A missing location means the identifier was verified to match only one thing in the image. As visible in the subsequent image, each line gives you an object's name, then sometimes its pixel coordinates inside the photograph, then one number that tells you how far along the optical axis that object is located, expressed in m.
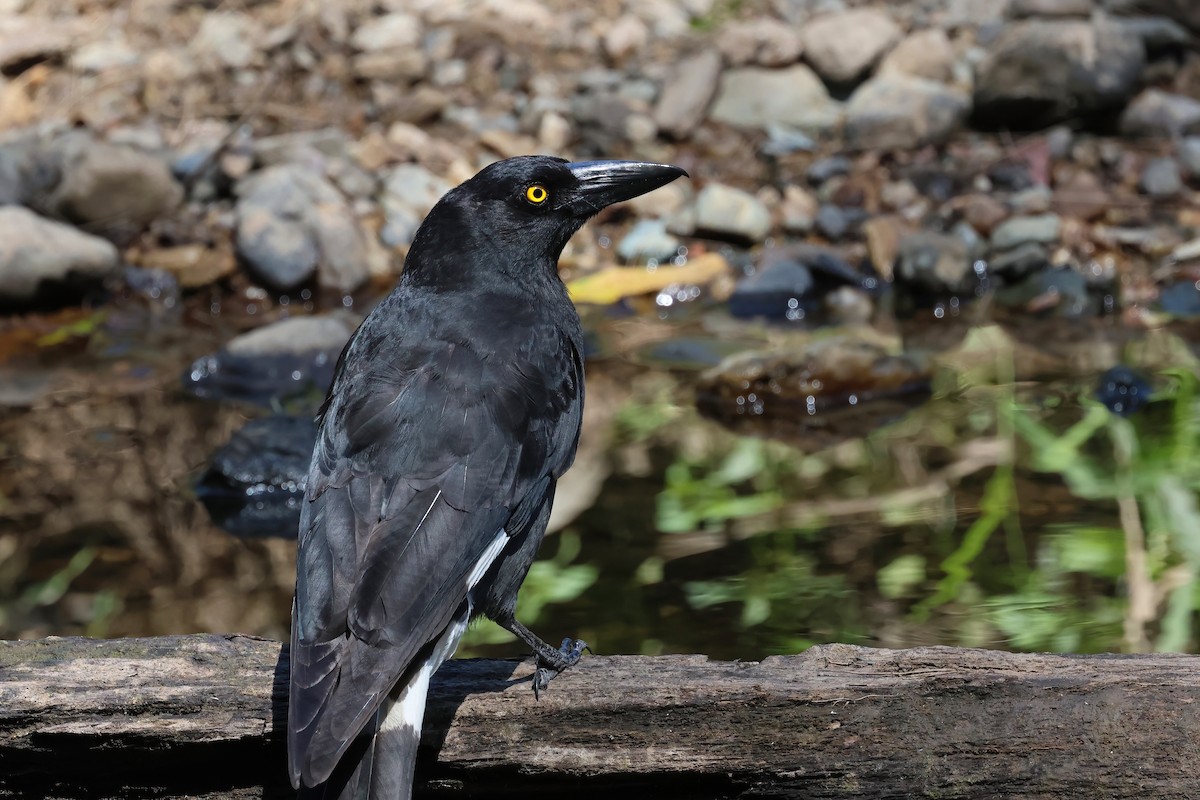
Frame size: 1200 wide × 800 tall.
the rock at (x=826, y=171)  17.16
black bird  5.41
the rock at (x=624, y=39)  18.89
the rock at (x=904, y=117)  17.37
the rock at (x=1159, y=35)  17.97
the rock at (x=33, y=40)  18.67
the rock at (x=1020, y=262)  15.54
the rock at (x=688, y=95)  17.70
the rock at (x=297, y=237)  15.84
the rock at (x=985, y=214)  16.17
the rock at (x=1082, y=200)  16.28
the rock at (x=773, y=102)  18.17
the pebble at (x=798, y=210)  16.70
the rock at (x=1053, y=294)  15.18
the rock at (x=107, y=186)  16.28
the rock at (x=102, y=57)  18.75
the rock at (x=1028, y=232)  15.77
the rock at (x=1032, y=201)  16.28
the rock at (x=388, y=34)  18.70
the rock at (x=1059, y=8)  18.34
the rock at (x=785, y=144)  17.61
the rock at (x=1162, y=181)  16.56
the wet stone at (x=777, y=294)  15.61
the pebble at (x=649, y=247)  16.52
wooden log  5.68
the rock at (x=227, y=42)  18.67
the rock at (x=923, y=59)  18.39
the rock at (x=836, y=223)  16.58
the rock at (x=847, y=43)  18.33
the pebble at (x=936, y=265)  15.46
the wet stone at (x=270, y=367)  13.59
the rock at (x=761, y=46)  18.44
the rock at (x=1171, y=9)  18.30
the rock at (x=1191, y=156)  16.77
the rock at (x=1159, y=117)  17.27
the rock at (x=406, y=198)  16.55
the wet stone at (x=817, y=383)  12.84
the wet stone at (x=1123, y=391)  12.31
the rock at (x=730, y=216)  16.44
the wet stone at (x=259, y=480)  11.14
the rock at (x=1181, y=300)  14.95
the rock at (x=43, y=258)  14.98
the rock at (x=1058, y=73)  17.22
